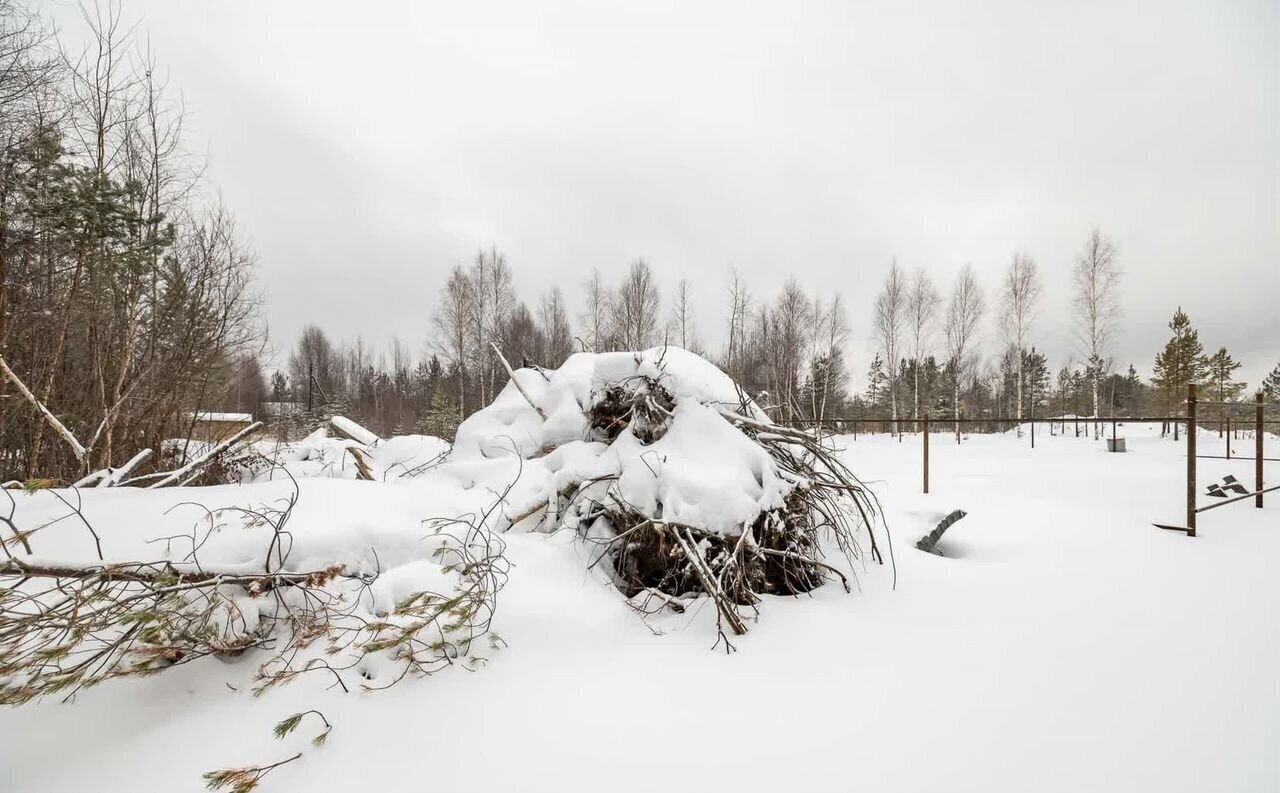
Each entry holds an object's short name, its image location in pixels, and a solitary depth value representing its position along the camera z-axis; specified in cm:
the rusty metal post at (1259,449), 478
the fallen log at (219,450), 221
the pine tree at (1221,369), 2614
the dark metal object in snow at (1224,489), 516
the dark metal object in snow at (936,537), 333
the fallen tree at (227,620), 130
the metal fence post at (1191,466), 386
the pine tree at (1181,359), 2288
